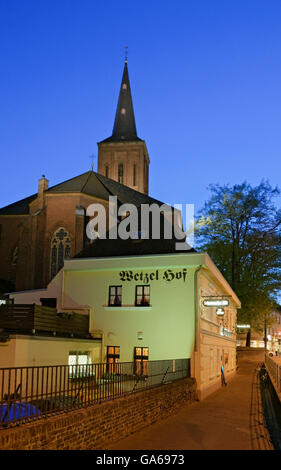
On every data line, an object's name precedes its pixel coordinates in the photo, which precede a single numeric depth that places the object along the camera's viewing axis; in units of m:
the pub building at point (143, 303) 20.92
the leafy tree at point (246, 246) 40.66
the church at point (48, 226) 40.53
